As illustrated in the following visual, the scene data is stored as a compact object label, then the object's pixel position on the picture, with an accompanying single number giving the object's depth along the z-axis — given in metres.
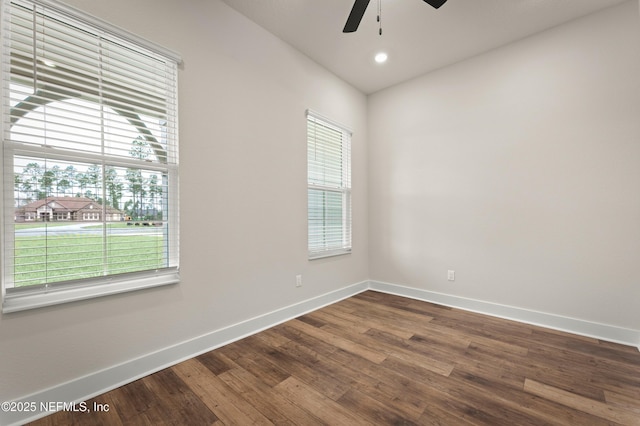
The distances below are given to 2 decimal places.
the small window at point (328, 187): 3.21
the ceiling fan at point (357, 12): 1.82
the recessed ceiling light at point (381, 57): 3.05
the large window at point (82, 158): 1.48
